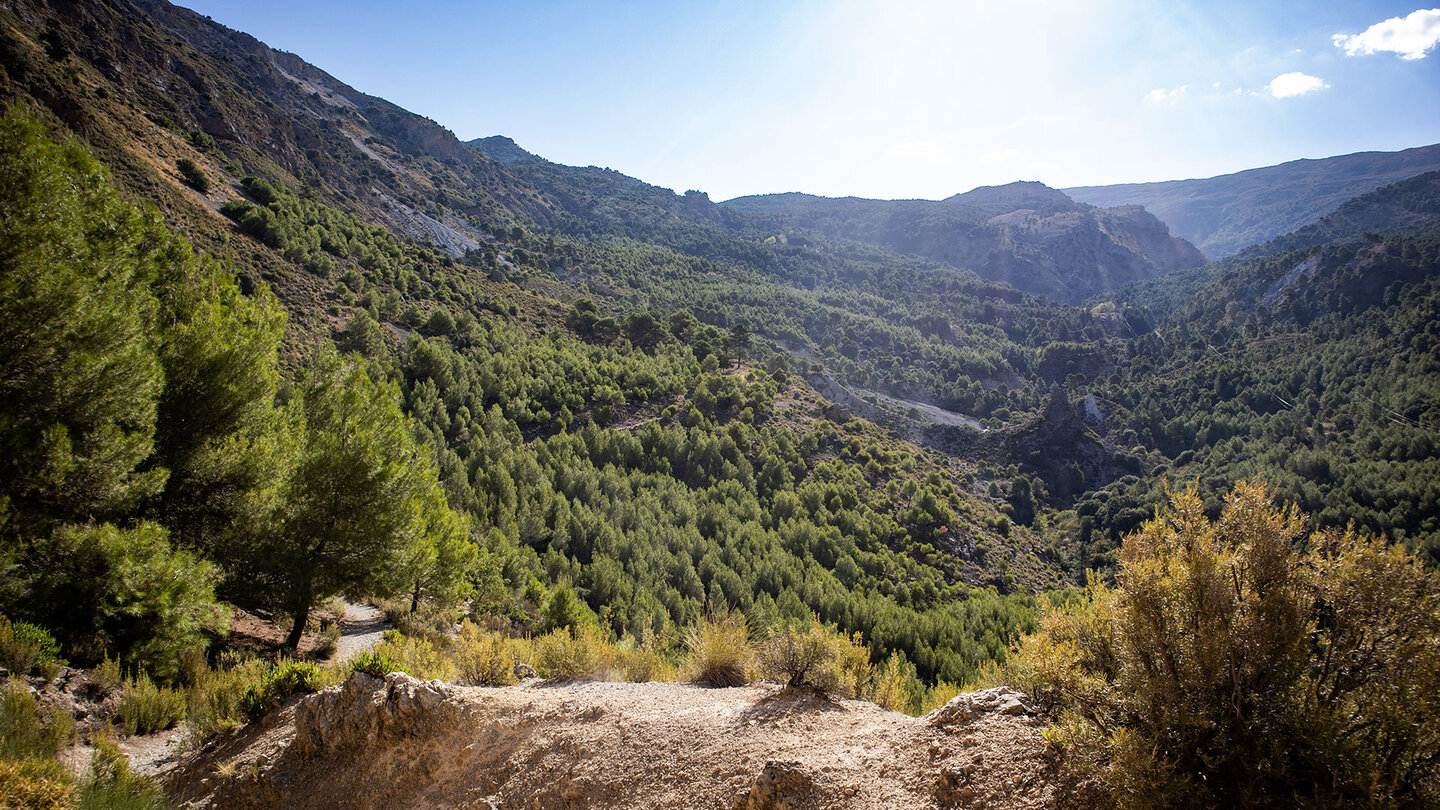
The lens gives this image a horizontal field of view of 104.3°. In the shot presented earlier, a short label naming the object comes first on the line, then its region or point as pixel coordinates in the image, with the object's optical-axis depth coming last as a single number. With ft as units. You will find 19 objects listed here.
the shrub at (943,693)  30.07
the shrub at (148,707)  23.11
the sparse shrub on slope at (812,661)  23.67
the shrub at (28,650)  20.80
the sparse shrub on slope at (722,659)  28.30
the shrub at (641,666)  30.89
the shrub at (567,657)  31.19
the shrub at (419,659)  27.37
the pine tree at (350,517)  35.19
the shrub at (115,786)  17.21
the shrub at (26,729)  17.56
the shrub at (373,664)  22.34
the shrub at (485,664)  29.40
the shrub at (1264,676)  11.09
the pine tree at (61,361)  24.75
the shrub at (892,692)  26.87
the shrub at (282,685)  23.95
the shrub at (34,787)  14.10
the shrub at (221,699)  23.30
